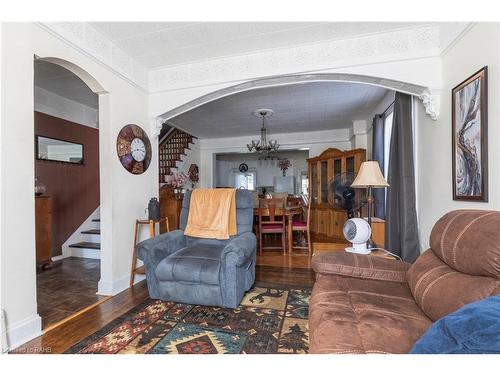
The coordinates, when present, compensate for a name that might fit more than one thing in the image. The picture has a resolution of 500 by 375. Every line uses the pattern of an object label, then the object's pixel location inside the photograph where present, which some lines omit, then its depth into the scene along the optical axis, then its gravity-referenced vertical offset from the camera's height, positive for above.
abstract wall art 1.42 +0.30
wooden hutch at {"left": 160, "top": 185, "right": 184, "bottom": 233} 3.94 -0.33
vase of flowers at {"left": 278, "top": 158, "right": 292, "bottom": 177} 8.41 +0.80
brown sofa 0.91 -0.57
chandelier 4.07 +0.86
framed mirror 3.27 +0.58
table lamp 1.96 +0.07
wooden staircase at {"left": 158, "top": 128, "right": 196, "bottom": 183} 4.95 +0.86
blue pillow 0.54 -0.36
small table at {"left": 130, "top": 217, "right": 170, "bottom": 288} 2.49 -0.67
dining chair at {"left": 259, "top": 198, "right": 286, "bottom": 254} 3.86 -0.58
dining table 3.73 -0.42
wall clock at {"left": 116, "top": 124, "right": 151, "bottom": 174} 2.42 +0.43
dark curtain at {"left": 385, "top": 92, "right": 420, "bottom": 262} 2.25 -0.05
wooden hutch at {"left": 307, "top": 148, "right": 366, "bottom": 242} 4.34 +0.03
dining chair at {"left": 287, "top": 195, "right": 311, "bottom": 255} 3.76 -0.63
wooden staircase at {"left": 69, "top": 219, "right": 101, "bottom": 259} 3.51 -0.84
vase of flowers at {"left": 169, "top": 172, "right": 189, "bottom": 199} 4.03 +0.10
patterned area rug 1.48 -1.00
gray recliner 1.93 -0.69
